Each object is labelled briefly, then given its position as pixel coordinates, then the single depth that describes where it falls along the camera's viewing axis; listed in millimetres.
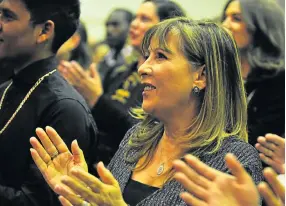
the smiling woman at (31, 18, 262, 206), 1729
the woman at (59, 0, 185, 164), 2598
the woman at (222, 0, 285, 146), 2535
